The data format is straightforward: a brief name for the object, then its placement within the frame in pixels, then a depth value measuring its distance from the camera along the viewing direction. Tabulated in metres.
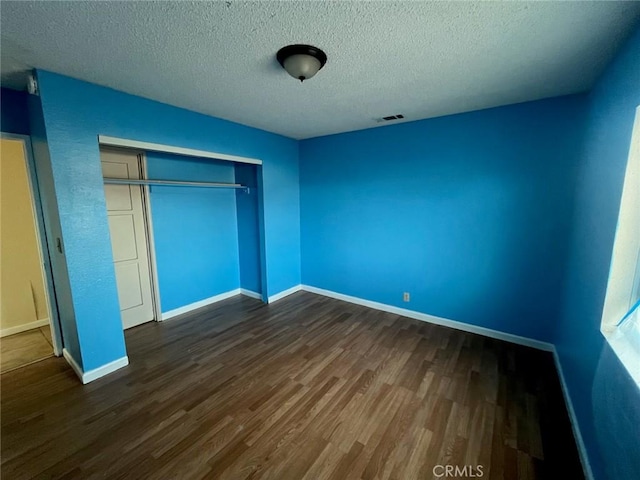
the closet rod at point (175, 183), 2.53
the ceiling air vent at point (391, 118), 2.87
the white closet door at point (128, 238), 2.86
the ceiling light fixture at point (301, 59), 1.52
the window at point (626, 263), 1.33
